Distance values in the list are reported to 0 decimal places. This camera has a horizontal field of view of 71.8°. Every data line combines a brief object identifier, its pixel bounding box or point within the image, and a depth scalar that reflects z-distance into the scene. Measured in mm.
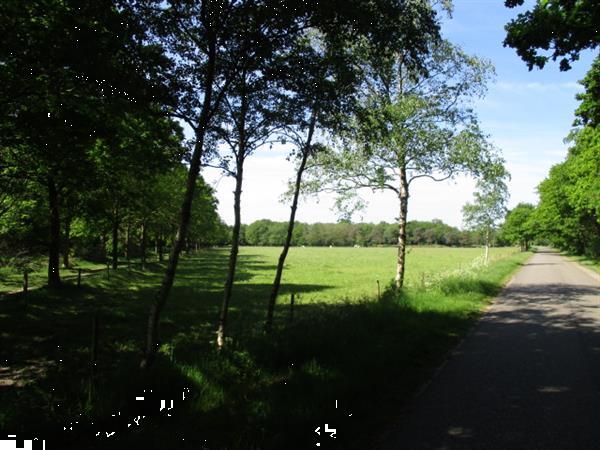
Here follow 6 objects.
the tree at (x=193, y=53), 7418
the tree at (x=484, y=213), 44719
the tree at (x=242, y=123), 9531
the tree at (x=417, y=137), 15961
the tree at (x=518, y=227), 88312
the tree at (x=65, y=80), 7289
